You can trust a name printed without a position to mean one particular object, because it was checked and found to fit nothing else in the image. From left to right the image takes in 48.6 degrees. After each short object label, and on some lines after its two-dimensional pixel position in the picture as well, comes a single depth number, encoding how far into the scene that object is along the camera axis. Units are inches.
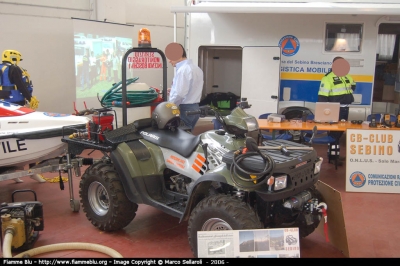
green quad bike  135.0
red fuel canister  182.9
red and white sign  438.9
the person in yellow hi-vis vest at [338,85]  315.6
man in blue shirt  249.9
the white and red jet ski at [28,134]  200.5
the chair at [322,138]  286.8
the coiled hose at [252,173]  130.0
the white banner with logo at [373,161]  240.7
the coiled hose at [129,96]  299.0
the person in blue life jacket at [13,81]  286.5
